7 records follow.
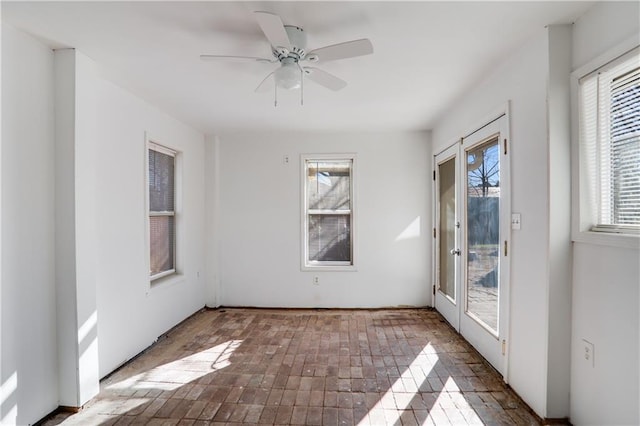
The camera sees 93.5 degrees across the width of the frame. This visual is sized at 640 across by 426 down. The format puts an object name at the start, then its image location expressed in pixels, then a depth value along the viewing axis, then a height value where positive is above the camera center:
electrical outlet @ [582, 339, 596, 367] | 1.69 -0.82
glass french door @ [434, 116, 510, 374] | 2.41 -0.28
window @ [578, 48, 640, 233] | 1.52 +0.35
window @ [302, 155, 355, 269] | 4.30 -0.03
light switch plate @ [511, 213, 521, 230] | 2.16 -0.08
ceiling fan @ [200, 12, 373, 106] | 1.59 +0.95
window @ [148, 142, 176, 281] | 3.27 -0.01
